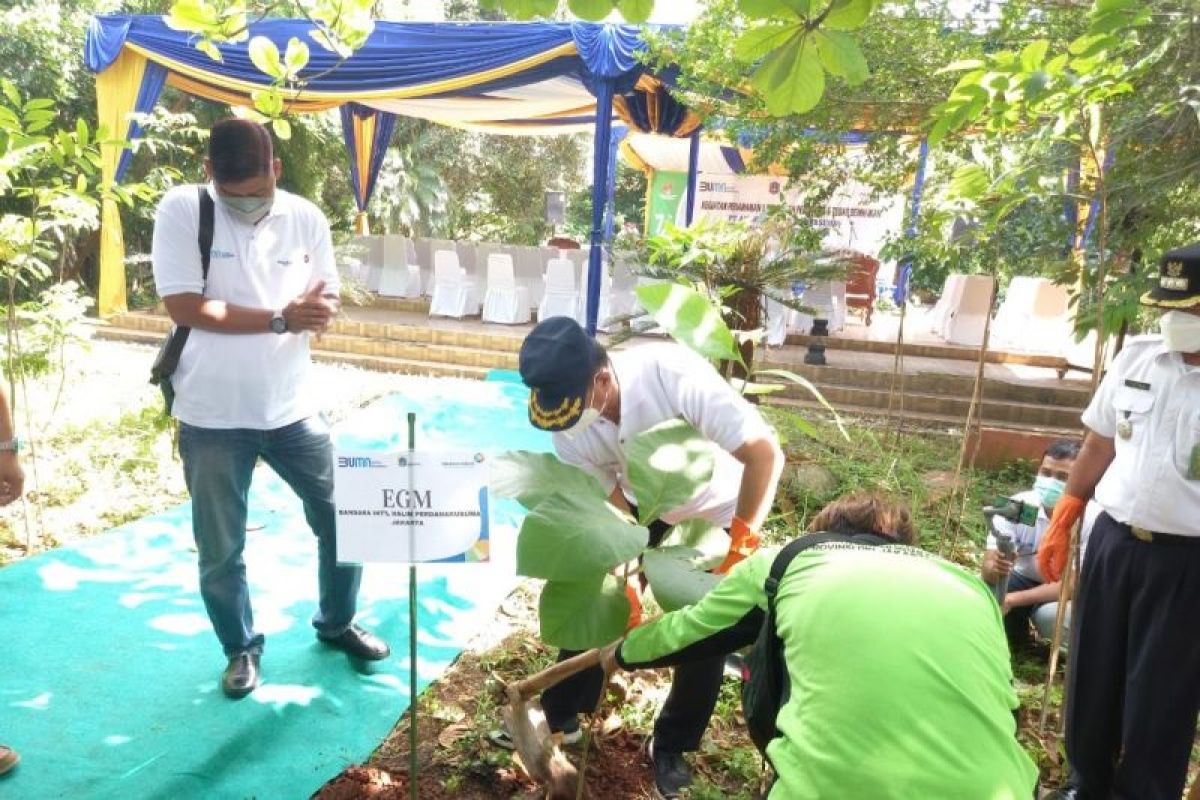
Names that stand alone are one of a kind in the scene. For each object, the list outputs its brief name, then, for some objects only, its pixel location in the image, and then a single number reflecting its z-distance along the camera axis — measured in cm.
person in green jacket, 106
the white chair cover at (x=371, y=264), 1095
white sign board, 167
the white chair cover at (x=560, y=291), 908
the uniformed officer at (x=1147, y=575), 187
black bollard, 769
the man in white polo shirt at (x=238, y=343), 215
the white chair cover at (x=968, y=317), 891
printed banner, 1031
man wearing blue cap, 172
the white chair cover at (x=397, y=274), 1090
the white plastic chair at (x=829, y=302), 902
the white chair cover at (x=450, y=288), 975
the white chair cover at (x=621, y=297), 903
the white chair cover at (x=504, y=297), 949
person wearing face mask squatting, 272
